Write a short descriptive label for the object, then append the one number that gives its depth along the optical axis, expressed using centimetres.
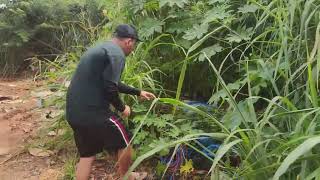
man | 243
